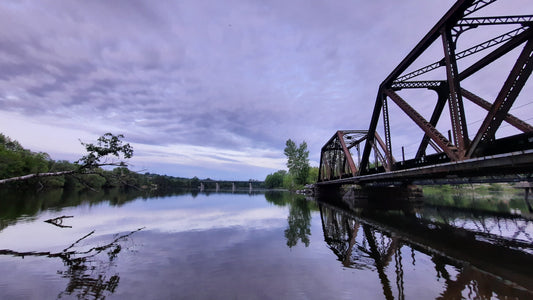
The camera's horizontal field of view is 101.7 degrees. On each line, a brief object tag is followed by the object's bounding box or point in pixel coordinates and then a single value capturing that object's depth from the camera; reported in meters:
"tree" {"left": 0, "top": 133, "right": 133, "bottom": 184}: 10.52
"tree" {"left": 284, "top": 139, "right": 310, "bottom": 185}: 101.19
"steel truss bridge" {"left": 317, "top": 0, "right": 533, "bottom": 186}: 10.03
